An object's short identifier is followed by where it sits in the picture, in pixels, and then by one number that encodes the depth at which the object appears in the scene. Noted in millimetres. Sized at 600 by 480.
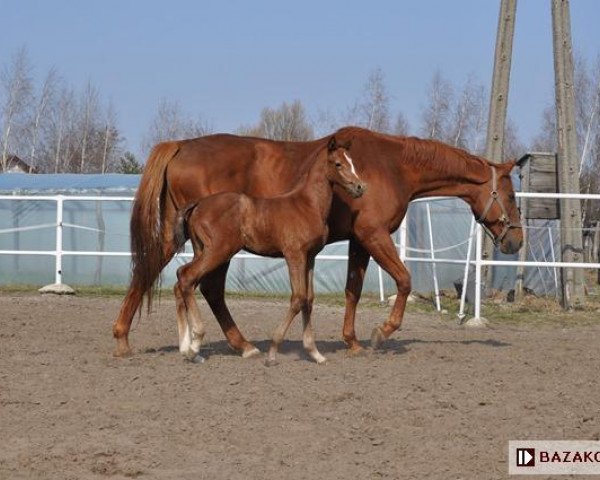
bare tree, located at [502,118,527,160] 49812
